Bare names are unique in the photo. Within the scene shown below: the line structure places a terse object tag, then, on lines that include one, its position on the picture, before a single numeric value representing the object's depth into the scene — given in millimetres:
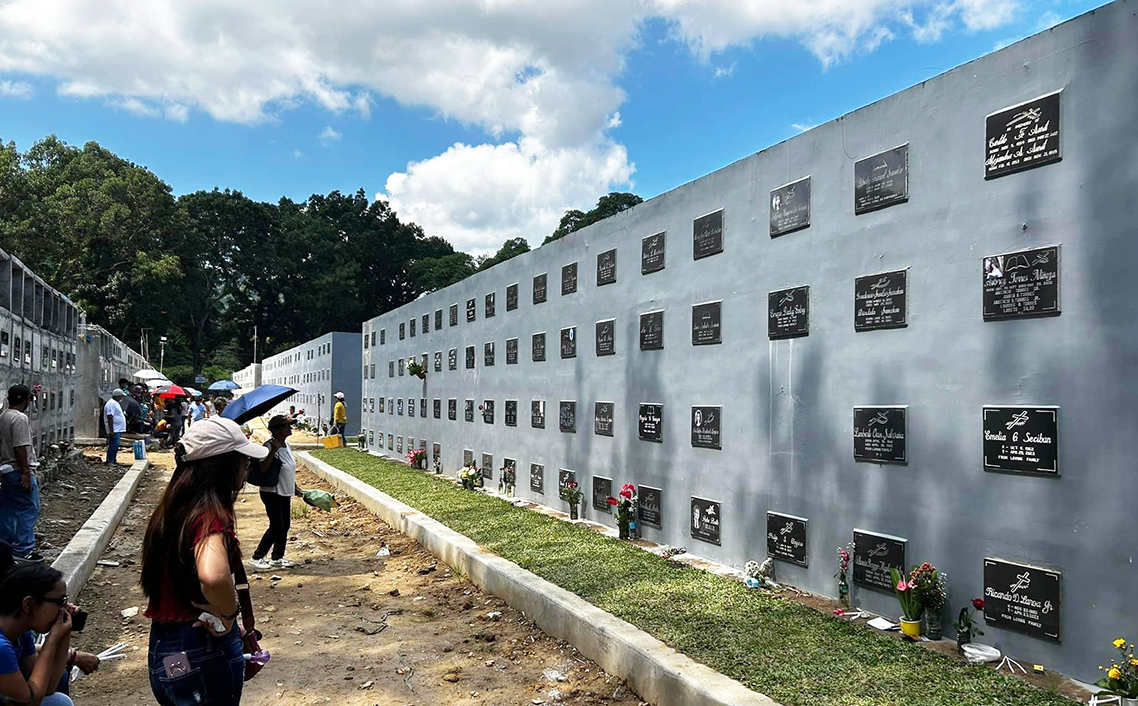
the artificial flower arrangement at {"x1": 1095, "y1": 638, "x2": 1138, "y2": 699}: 3482
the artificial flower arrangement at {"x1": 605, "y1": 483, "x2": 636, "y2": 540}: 8156
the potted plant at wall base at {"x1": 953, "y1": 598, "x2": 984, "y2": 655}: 4426
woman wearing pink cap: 2545
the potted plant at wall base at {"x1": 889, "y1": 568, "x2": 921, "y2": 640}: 4652
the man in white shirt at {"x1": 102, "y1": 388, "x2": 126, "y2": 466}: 15367
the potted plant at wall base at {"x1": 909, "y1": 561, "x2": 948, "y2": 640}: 4578
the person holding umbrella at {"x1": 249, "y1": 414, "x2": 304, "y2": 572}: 7148
